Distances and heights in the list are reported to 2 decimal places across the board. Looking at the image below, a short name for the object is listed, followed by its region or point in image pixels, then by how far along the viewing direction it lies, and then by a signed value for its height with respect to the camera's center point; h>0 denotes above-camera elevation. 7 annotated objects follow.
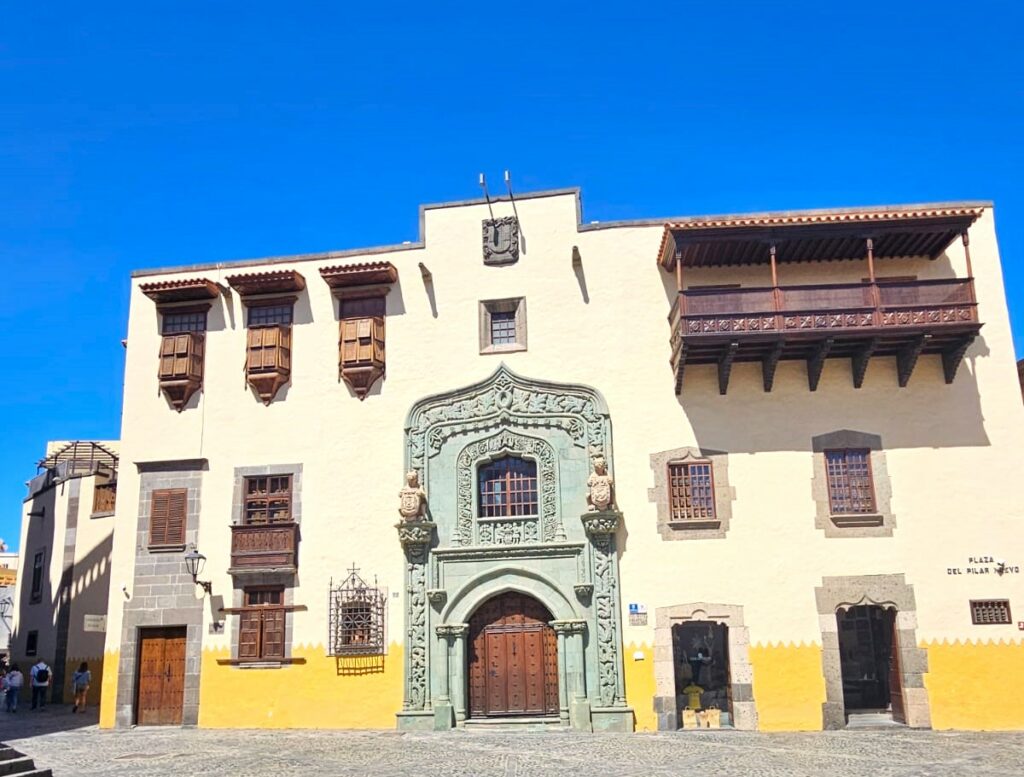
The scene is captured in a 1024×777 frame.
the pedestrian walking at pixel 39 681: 27.67 -0.74
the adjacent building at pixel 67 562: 29.41 +2.85
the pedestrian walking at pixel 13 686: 27.71 -0.89
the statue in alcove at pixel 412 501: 21.20 +3.10
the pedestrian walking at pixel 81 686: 26.92 -0.88
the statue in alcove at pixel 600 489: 20.50 +3.13
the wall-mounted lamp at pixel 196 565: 21.95 +1.89
